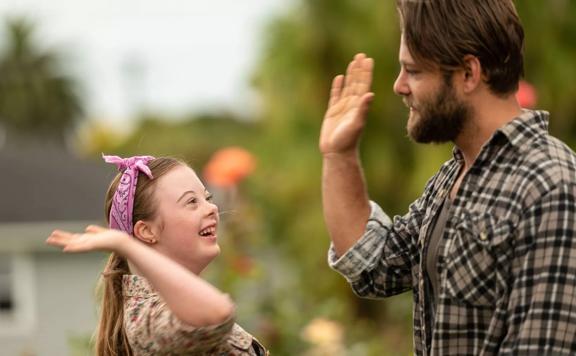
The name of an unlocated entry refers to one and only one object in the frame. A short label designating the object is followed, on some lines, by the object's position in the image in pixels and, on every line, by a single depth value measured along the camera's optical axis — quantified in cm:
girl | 566
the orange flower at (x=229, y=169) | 1587
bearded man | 555
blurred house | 3307
